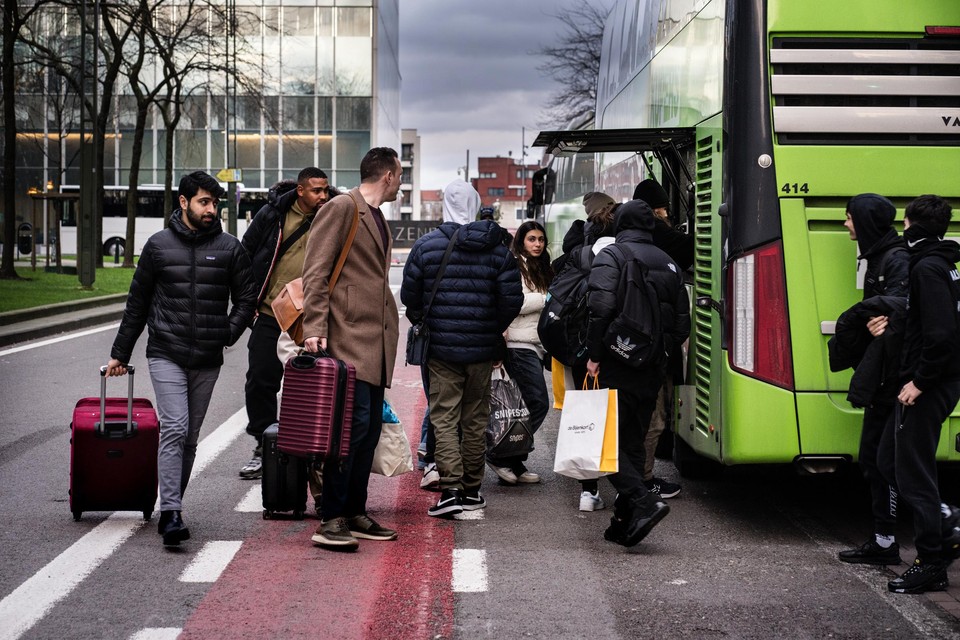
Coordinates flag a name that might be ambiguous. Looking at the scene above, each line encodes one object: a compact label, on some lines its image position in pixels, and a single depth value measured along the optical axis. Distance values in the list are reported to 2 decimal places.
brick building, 181.75
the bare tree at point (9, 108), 25.88
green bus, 6.43
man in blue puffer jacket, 7.11
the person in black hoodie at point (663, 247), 7.43
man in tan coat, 6.11
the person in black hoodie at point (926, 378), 5.50
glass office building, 62.00
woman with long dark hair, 8.23
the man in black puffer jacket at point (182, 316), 6.53
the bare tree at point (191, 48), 35.84
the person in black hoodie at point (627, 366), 6.43
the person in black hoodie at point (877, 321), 5.84
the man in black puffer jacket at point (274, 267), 7.78
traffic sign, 39.22
